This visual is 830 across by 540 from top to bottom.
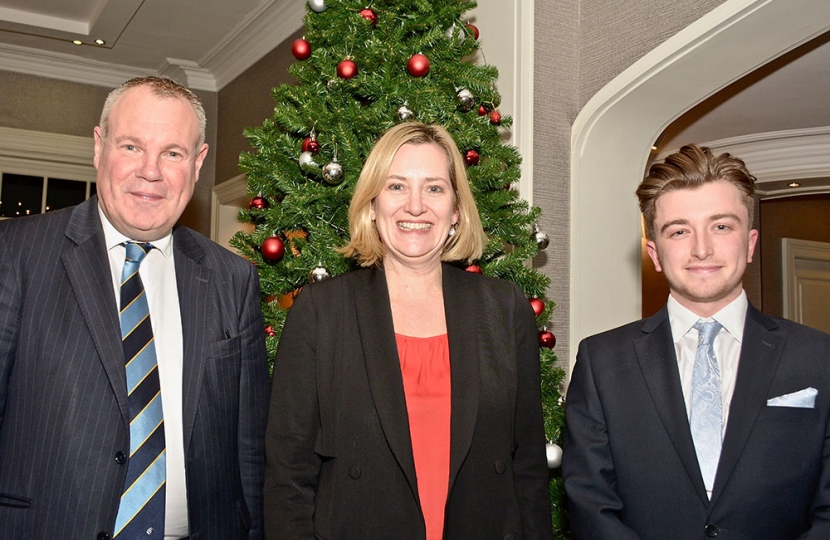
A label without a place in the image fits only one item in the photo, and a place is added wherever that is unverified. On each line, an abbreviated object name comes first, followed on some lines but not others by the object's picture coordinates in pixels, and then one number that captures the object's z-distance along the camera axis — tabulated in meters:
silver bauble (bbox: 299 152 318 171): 2.29
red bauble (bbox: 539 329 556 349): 2.43
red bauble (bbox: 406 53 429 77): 2.27
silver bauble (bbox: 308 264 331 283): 2.20
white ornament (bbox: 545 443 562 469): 2.22
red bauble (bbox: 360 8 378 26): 2.34
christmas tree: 2.27
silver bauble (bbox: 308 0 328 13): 2.44
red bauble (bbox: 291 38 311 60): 2.42
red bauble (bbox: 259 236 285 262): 2.30
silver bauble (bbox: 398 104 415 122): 2.21
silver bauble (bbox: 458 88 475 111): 2.32
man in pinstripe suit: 1.50
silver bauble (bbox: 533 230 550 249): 2.52
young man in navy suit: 1.59
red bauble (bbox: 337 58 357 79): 2.27
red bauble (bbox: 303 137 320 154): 2.30
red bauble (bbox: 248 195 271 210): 2.43
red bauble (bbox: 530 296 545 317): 2.35
